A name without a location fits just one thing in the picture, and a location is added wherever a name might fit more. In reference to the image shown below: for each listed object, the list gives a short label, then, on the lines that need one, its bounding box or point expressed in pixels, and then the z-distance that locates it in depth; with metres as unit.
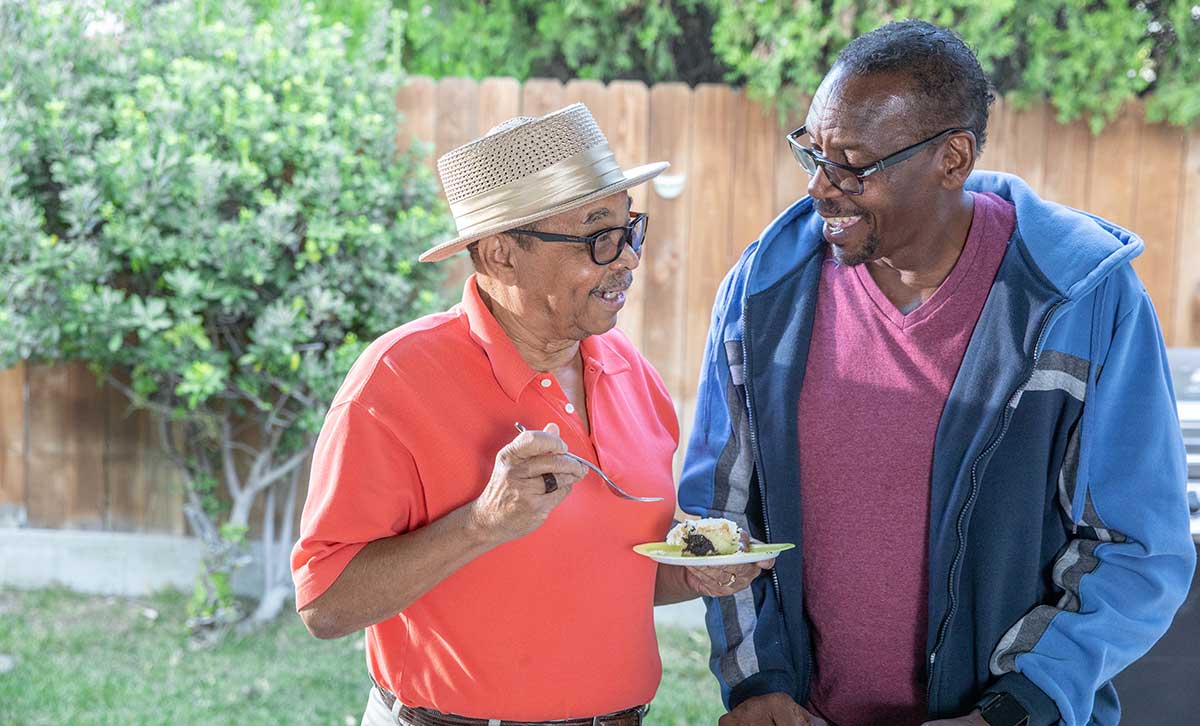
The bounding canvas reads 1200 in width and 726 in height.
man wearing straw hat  2.10
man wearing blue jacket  2.12
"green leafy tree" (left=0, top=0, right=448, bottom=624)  4.71
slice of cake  2.21
